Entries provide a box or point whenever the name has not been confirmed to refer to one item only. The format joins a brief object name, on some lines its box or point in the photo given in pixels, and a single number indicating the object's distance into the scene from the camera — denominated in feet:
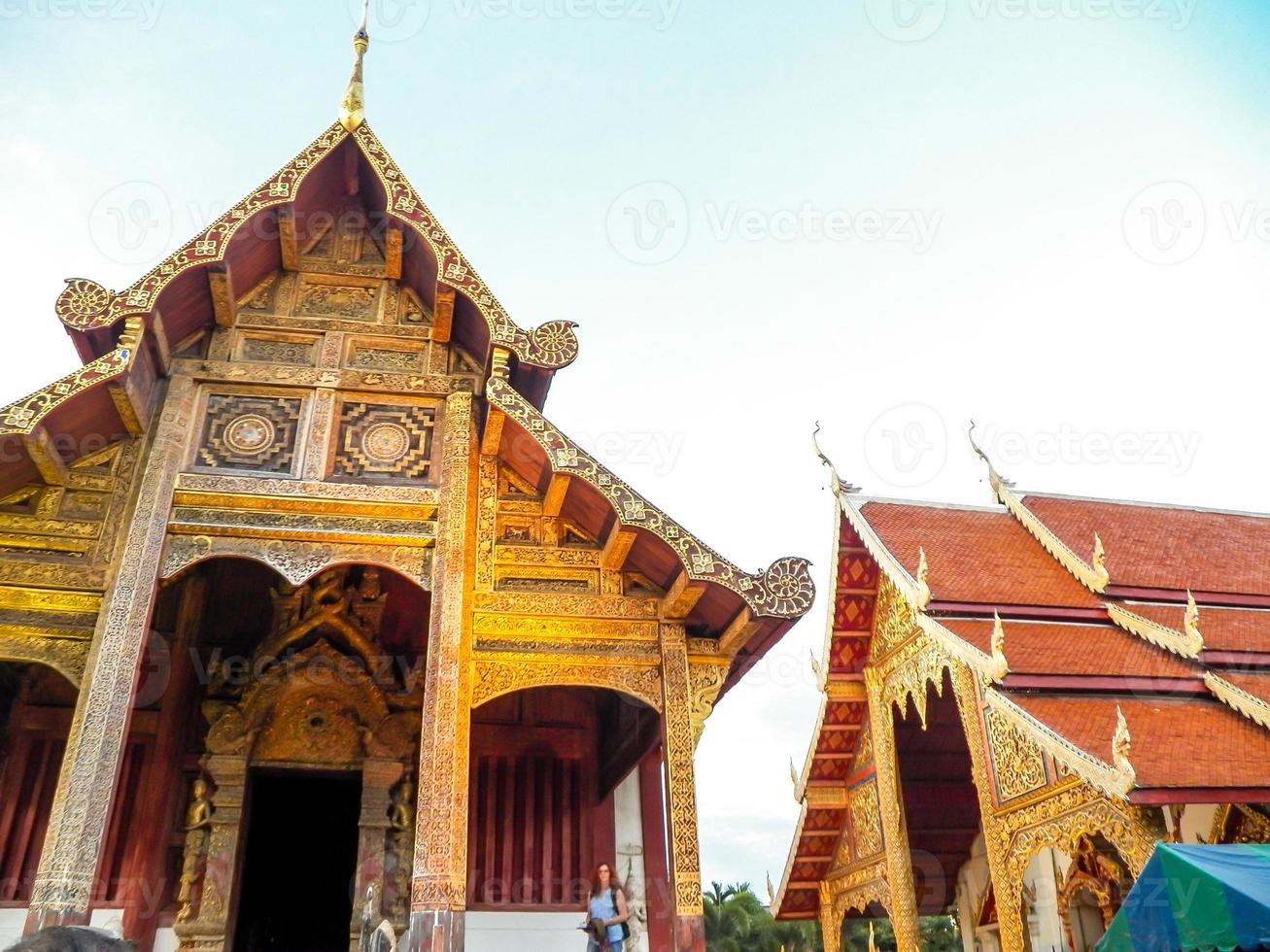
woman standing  20.89
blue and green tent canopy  17.21
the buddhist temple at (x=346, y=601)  21.59
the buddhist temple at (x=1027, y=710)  25.11
